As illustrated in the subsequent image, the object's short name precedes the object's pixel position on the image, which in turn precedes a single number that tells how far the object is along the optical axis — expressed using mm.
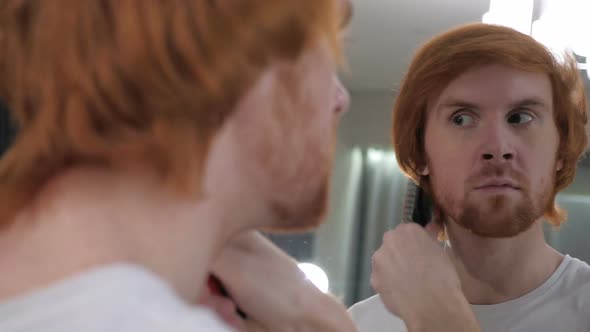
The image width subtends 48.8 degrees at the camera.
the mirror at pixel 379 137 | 1180
